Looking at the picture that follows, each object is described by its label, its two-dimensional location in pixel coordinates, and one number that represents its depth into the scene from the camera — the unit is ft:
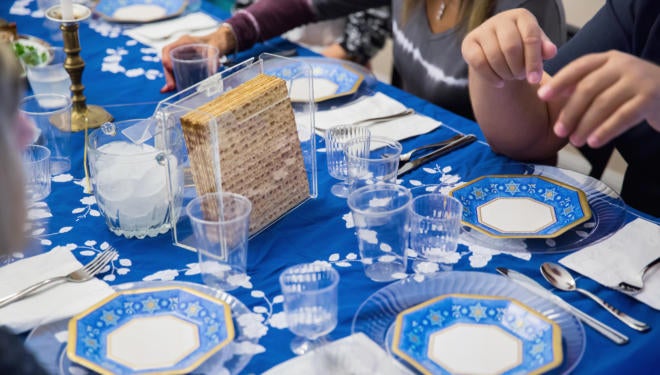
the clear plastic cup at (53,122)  4.36
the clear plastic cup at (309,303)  2.97
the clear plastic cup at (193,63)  5.26
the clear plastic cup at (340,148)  4.24
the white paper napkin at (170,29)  6.51
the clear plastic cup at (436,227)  3.54
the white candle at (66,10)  4.52
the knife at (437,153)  4.42
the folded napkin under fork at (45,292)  3.14
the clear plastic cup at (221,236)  3.28
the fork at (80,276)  3.26
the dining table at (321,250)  3.06
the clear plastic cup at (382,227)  3.29
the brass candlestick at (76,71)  4.65
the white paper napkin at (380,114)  4.84
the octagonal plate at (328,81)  5.02
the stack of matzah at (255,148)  3.47
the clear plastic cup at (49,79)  5.30
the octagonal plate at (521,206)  3.80
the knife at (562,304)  3.06
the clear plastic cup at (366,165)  3.91
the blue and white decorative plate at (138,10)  6.86
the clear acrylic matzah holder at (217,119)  3.47
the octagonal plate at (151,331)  2.89
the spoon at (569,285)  3.11
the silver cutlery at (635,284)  3.31
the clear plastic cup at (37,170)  4.05
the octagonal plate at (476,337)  2.88
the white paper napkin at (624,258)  3.37
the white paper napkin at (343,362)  2.85
